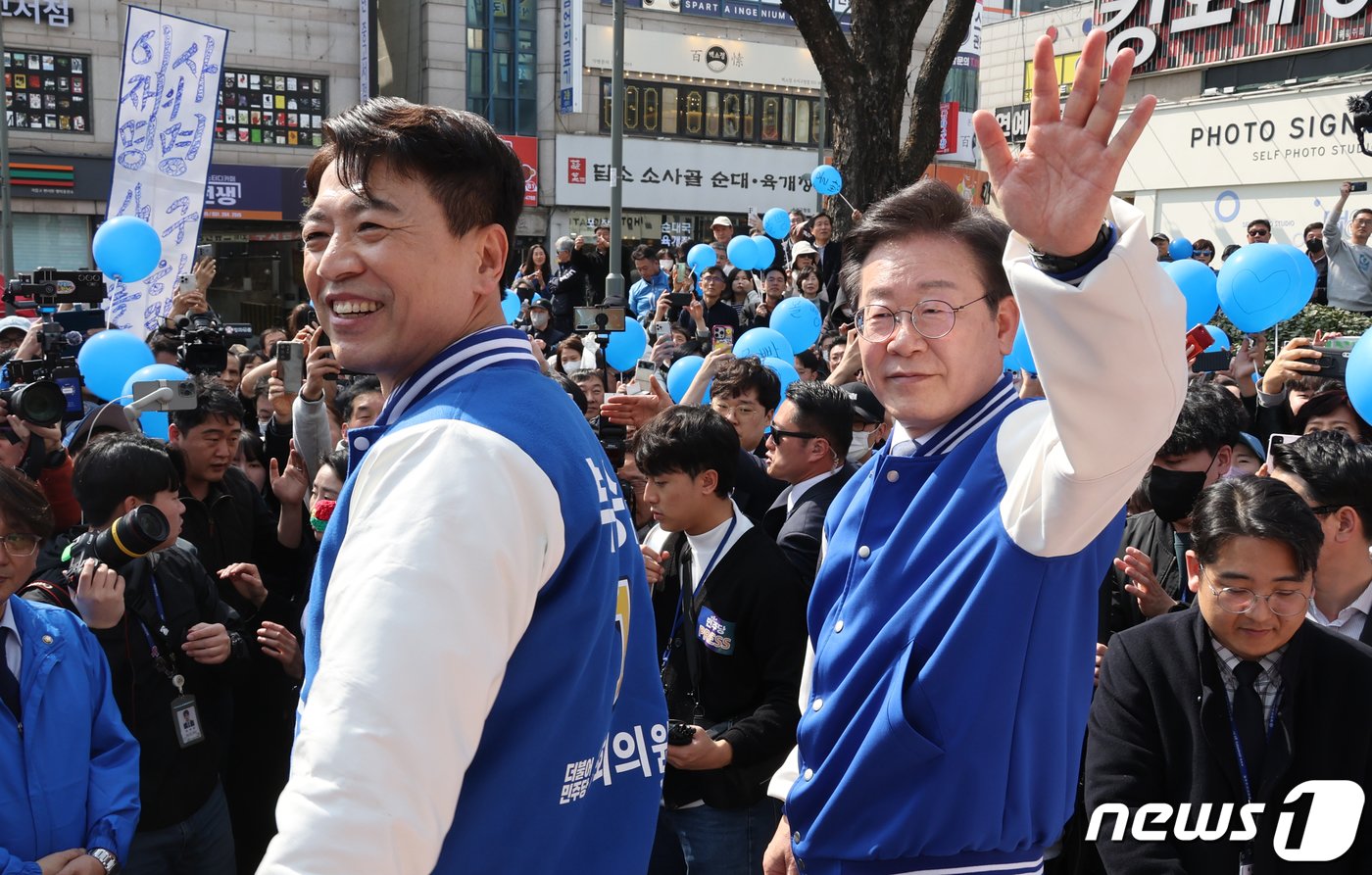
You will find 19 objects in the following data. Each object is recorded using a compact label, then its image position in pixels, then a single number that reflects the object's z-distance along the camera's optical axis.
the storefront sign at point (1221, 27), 21.06
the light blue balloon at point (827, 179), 14.30
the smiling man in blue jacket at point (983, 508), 1.58
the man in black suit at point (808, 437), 4.47
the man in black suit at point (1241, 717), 2.72
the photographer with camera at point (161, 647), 3.33
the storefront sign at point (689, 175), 29.67
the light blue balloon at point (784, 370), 6.57
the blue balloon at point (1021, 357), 5.76
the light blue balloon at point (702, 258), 13.87
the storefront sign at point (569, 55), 28.02
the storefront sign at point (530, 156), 28.44
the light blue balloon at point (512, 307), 10.16
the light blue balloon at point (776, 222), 15.48
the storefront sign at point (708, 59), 29.75
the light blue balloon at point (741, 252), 12.90
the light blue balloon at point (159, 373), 5.70
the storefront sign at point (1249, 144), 19.80
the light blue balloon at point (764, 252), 13.12
